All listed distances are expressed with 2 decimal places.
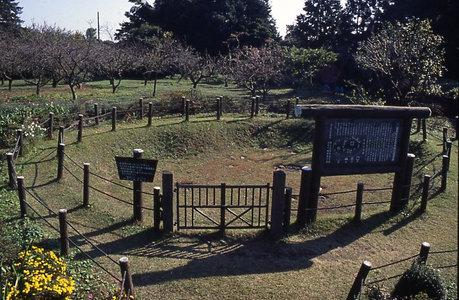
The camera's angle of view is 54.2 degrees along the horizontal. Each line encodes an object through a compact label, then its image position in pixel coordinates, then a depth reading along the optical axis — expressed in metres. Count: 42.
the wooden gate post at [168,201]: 8.95
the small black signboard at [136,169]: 9.38
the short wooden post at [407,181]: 10.77
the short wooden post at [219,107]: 17.61
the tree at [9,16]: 41.70
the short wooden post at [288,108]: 18.61
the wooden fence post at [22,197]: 9.04
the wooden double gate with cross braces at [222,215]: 9.12
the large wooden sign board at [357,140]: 9.47
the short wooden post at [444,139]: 14.73
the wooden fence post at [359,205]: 9.93
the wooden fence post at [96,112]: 17.20
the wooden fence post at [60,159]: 11.60
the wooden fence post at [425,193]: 10.46
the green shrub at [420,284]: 6.84
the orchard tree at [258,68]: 24.95
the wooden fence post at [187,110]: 17.00
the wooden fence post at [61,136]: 13.48
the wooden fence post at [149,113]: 16.58
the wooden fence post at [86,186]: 10.25
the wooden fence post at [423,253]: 7.28
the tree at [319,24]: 38.81
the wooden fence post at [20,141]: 13.25
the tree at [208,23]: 41.03
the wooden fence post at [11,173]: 10.67
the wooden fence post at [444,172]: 11.89
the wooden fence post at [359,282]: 6.66
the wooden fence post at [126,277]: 6.48
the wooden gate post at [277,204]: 9.03
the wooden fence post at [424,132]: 15.83
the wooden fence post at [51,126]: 15.10
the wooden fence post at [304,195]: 9.70
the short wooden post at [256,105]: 18.98
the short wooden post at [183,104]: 18.81
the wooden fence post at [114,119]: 15.94
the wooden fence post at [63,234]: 7.72
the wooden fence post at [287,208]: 9.21
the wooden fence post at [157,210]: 9.10
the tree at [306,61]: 29.45
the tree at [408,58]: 19.31
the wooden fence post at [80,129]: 14.48
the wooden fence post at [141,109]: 17.97
